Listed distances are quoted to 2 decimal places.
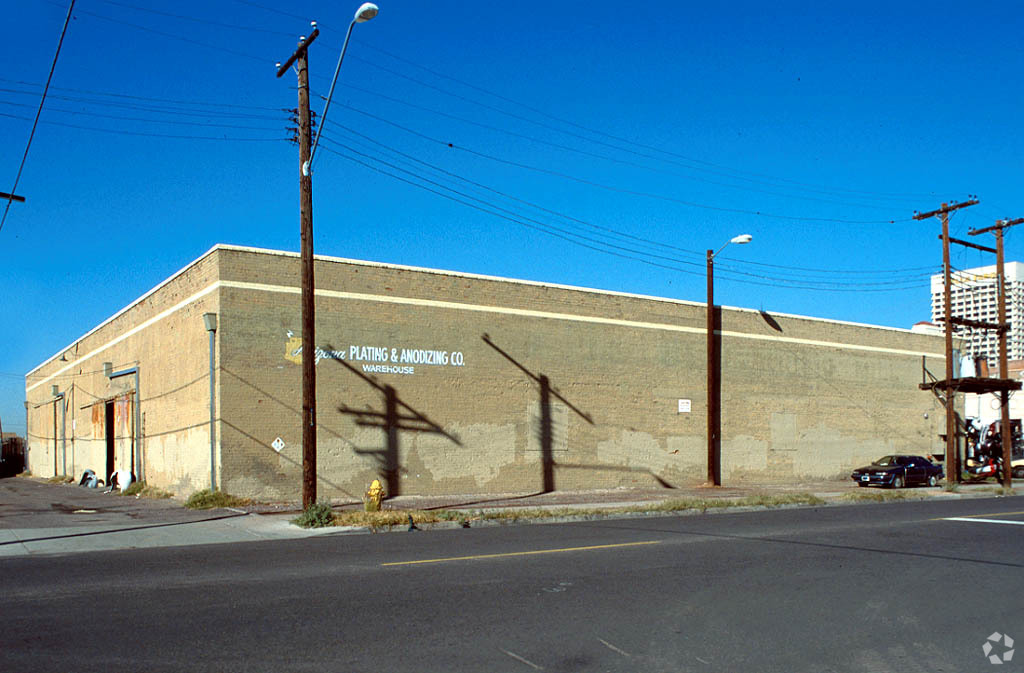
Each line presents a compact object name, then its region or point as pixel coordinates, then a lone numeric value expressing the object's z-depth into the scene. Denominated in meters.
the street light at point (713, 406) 31.13
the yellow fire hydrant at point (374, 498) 19.17
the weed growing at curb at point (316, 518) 17.41
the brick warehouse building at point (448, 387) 23.31
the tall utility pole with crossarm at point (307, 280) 18.41
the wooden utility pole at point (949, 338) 30.97
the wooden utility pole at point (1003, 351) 32.50
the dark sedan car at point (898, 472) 33.06
